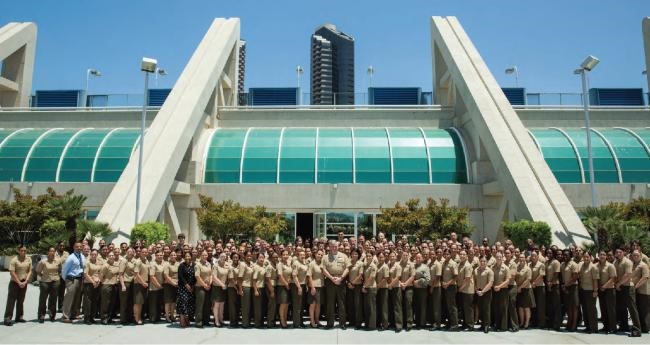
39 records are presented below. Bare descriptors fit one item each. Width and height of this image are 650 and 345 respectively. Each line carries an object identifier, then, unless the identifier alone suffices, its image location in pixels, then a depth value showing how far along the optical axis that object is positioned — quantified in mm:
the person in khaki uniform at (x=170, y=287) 12367
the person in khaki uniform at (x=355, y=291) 12031
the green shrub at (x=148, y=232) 20438
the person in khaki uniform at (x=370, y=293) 11906
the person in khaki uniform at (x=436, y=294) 11953
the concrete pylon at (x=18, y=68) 40938
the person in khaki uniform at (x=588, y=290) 11664
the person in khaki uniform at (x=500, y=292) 11800
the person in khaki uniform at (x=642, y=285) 11586
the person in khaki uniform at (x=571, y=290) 11891
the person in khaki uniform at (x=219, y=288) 12078
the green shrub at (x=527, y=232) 19875
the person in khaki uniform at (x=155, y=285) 12305
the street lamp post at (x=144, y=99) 22141
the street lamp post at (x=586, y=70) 22597
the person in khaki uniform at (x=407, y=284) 12016
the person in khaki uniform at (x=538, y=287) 12102
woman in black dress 11961
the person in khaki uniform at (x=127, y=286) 12273
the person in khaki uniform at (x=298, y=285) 12047
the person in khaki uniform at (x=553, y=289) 11906
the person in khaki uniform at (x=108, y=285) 12320
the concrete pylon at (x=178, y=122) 22438
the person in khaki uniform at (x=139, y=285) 12273
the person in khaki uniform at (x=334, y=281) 11930
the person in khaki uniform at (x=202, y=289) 11906
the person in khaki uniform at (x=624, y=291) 11594
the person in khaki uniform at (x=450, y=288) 11867
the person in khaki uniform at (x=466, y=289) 11850
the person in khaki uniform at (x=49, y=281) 12412
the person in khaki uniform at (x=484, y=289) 11773
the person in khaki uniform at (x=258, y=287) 12023
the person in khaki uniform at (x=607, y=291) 11625
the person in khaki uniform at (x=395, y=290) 11844
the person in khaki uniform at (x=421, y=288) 12070
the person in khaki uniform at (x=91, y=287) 12297
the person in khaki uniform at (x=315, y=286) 12086
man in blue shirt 12516
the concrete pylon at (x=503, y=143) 21312
